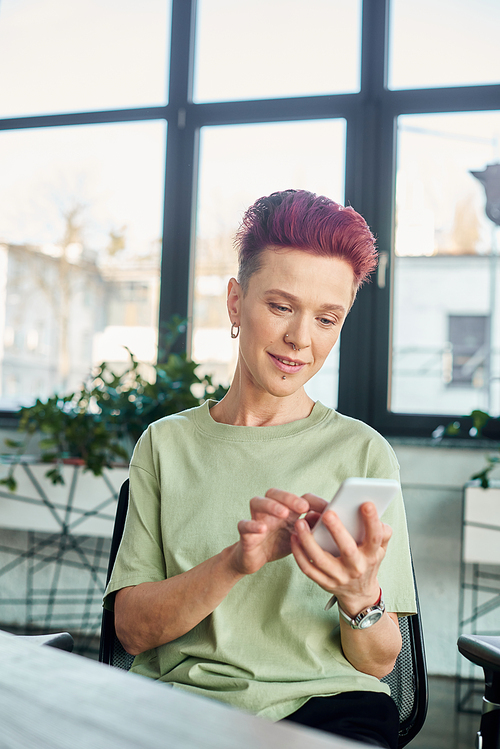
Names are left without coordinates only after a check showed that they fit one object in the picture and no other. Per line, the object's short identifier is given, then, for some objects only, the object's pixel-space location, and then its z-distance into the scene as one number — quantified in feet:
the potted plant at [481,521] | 7.55
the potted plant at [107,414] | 8.50
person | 3.13
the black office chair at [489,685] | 3.29
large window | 9.54
